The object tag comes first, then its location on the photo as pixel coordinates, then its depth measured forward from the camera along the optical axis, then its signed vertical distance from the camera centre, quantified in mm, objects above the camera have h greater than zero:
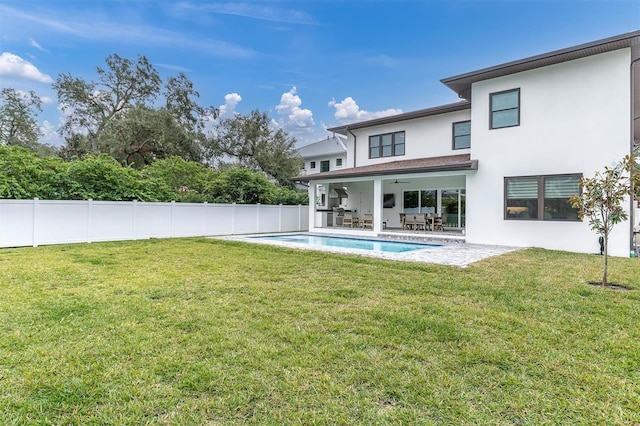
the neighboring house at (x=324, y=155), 32531 +5646
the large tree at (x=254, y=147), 29625 +5735
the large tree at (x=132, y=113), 25870 +8010
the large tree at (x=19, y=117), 27219 +7606
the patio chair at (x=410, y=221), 16503 -354
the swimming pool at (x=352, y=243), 11766 -1157
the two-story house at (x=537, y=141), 10375 +2539
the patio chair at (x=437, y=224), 16016 -463
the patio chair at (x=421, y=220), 16159 -294
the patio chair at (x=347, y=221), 18812 -428
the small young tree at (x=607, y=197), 6320 +360
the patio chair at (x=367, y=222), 18328 -462
